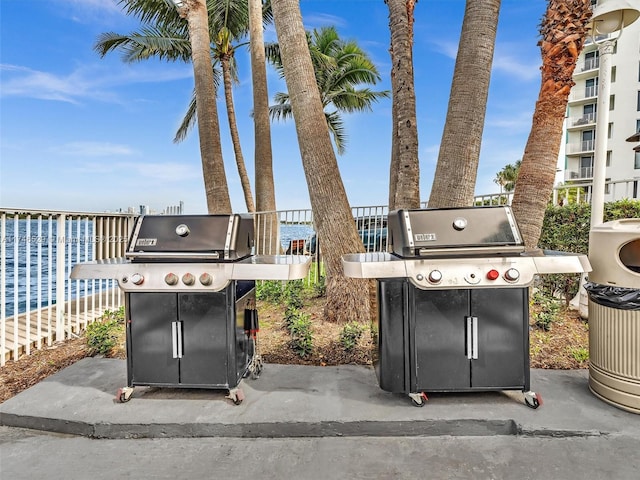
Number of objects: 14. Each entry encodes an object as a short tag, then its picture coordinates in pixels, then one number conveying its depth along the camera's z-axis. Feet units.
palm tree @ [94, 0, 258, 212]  40.73
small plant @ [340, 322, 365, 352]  12.03
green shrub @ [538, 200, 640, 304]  15.70
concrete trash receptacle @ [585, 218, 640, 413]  8.15
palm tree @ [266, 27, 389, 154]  52.49
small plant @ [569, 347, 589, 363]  11.42
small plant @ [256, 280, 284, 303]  19.16
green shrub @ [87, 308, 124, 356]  12.48
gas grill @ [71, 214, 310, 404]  8.30
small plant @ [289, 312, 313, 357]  12.03
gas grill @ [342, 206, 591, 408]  8.03
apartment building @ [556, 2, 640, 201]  83.51
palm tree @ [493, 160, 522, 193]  142.20
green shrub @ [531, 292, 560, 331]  13.56
